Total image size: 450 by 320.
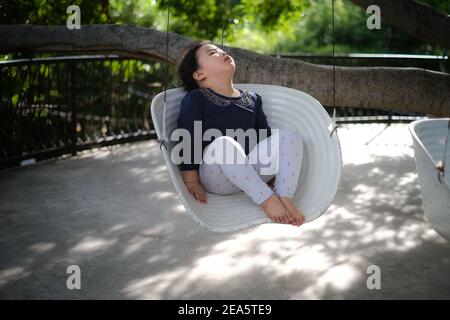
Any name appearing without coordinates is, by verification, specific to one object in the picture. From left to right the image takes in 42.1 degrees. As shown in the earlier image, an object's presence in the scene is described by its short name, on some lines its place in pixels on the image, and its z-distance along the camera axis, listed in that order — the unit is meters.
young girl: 2.41
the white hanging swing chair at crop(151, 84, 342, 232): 2.31
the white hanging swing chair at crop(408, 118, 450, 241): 2.21
